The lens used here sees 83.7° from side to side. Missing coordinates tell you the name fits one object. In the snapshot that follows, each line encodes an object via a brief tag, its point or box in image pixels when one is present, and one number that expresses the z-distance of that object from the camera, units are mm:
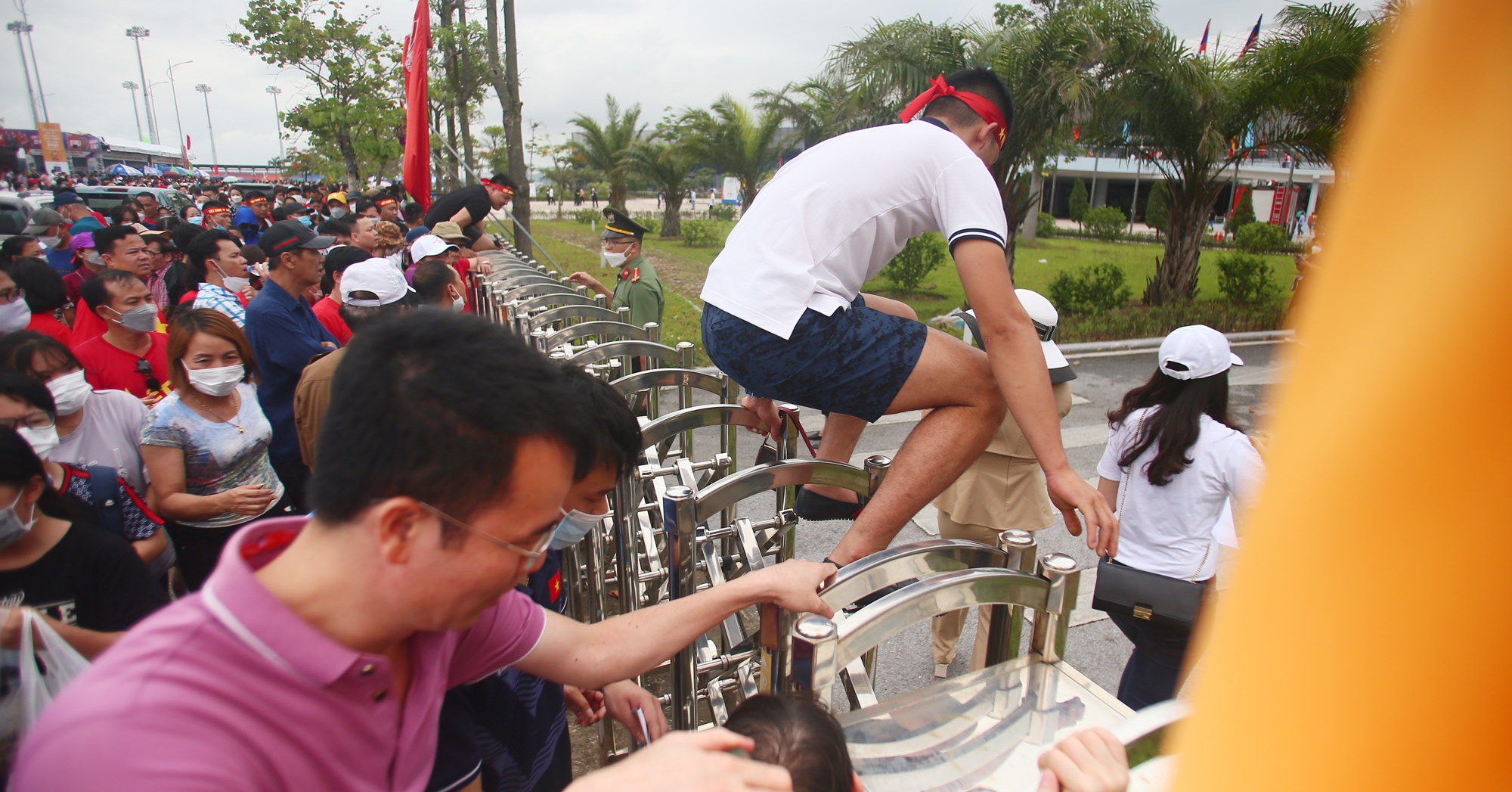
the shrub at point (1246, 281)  14258
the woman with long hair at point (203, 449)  3039
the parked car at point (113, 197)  19484
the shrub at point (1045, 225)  30406
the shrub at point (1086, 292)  12766
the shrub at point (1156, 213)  27141
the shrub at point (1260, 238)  23438
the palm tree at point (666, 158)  25422
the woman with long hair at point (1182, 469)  2840
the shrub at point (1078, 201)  34875
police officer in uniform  6484
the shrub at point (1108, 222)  29703
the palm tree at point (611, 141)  27453
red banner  6910
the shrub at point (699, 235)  25953
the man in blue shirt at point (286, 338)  3781
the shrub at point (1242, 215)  27266
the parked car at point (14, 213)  12891
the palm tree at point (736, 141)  24156
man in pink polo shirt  1009
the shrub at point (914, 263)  14727
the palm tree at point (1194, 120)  11750
